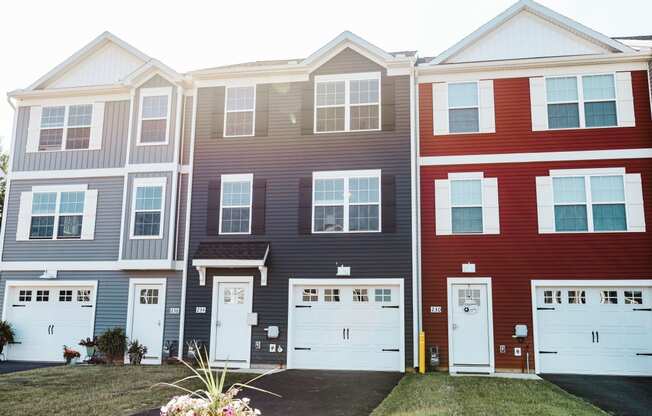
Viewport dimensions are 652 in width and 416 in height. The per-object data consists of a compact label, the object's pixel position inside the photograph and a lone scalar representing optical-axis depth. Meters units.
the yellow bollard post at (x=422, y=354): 13.72
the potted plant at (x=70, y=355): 15.55
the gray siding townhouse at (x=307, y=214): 14.65
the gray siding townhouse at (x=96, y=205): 15.86
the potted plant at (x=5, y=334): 16.13
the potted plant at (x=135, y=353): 15.29
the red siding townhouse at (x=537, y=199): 13.84
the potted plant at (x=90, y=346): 15.45
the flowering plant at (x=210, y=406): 4.33
